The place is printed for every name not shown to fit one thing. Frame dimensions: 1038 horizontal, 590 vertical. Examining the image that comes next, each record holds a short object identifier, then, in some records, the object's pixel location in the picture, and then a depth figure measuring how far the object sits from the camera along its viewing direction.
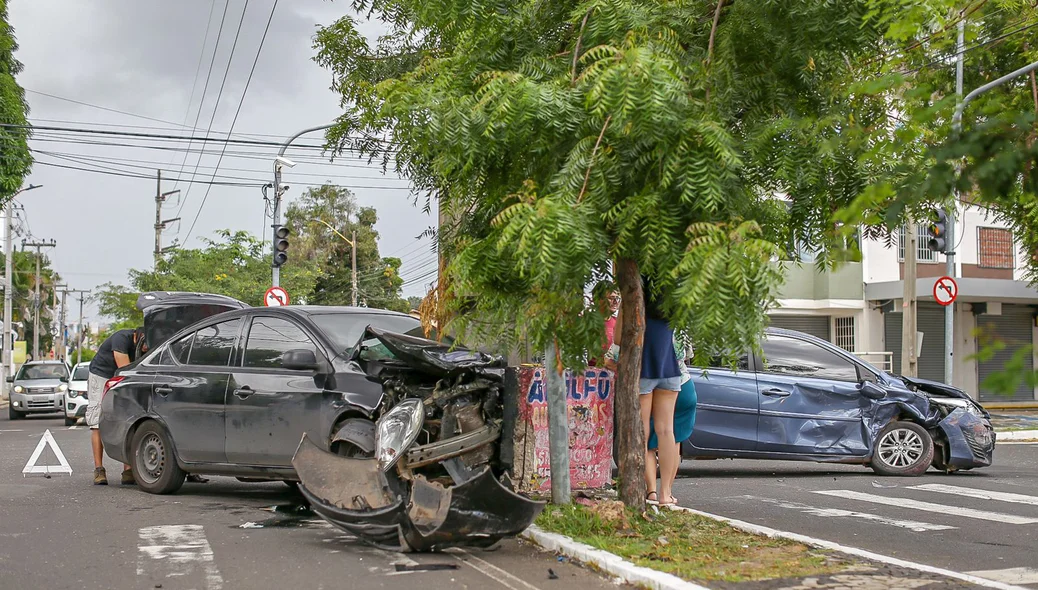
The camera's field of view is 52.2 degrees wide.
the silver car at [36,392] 28.27
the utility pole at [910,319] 21.92
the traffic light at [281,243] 24.34
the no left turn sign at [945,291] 20.52
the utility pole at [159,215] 53.53
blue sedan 10.80
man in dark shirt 11.02
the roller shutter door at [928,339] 31.16
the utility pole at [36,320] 66.81
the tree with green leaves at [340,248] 62.44
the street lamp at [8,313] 48.35
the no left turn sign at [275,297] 23.43
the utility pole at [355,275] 56.73
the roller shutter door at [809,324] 30.70
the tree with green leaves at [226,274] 38.06
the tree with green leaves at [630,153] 5.59
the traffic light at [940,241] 19.08
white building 30.11
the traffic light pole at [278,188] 25.40
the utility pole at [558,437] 7.50
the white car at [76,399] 24.77
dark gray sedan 8.23
